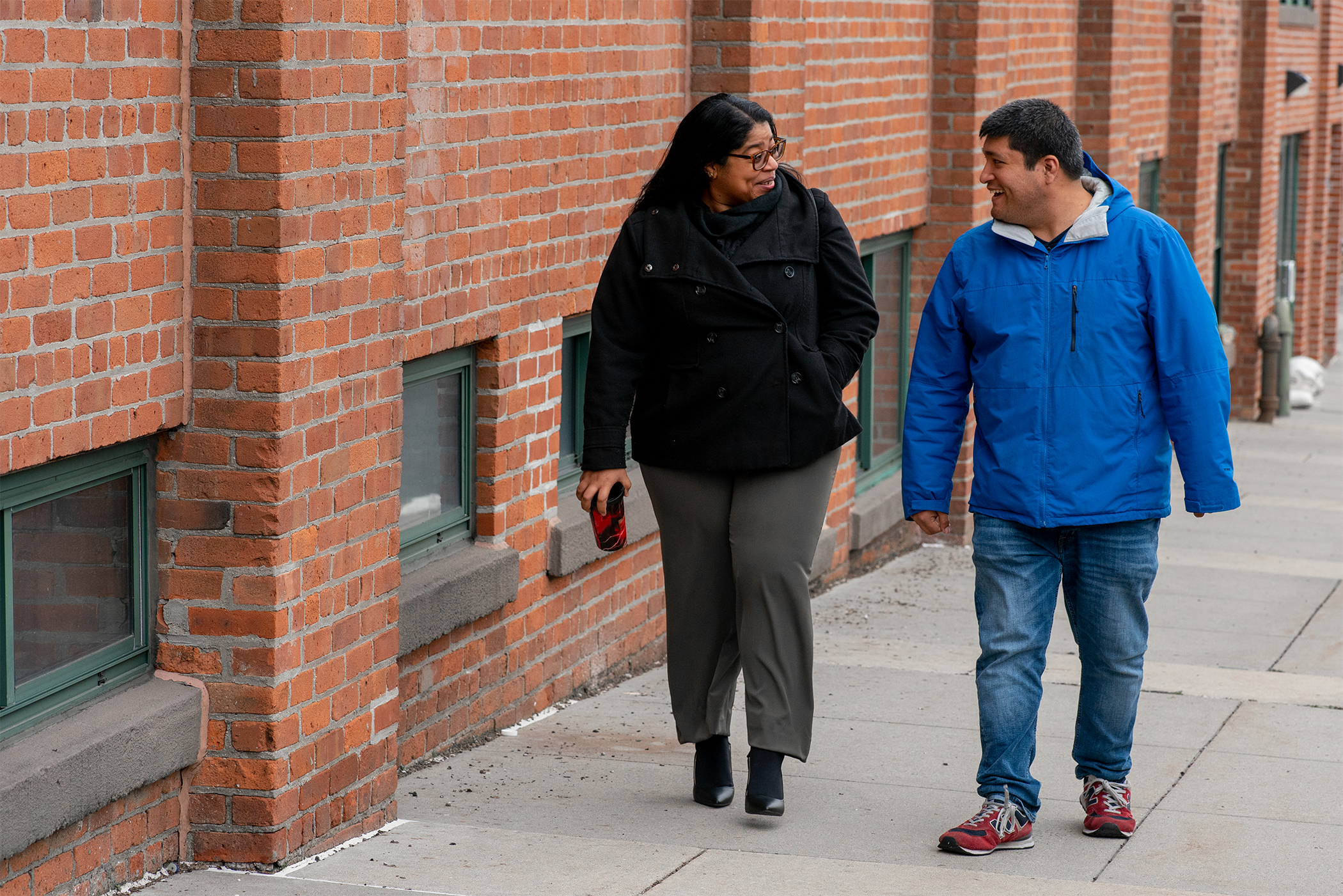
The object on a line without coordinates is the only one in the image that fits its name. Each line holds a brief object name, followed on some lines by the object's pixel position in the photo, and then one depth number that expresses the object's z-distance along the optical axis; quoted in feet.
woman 32.83
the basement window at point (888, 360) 66.90
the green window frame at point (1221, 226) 121.70
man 32.19
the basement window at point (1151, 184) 103.65
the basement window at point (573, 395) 45.34
